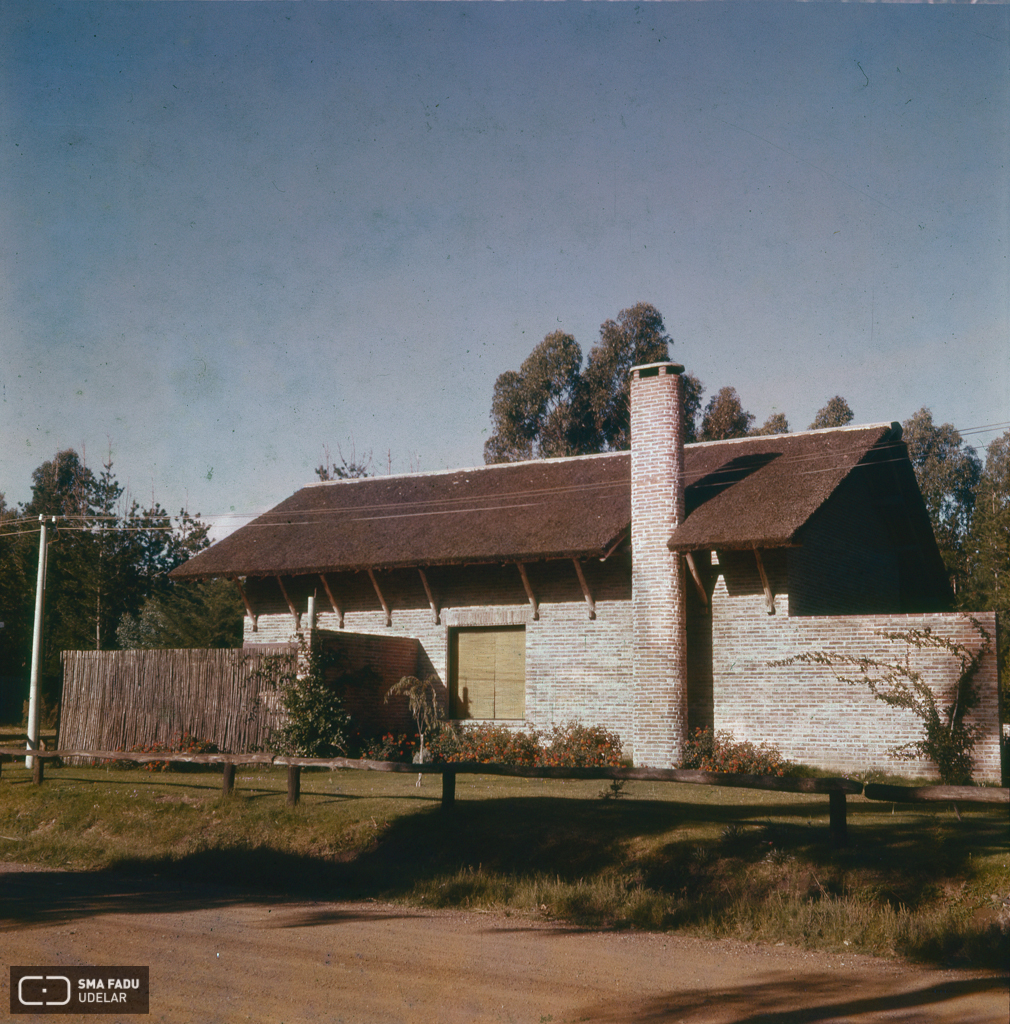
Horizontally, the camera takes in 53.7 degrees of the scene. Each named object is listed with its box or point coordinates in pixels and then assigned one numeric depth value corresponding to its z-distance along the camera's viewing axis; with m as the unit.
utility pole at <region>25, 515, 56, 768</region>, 18.62
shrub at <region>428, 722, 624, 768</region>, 17.67
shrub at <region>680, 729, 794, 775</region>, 16.02
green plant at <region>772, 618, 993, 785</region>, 14.82
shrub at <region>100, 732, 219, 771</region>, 17.66
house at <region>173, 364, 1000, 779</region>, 16.52
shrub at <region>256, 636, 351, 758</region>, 17.44
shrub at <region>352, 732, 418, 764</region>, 17.80
